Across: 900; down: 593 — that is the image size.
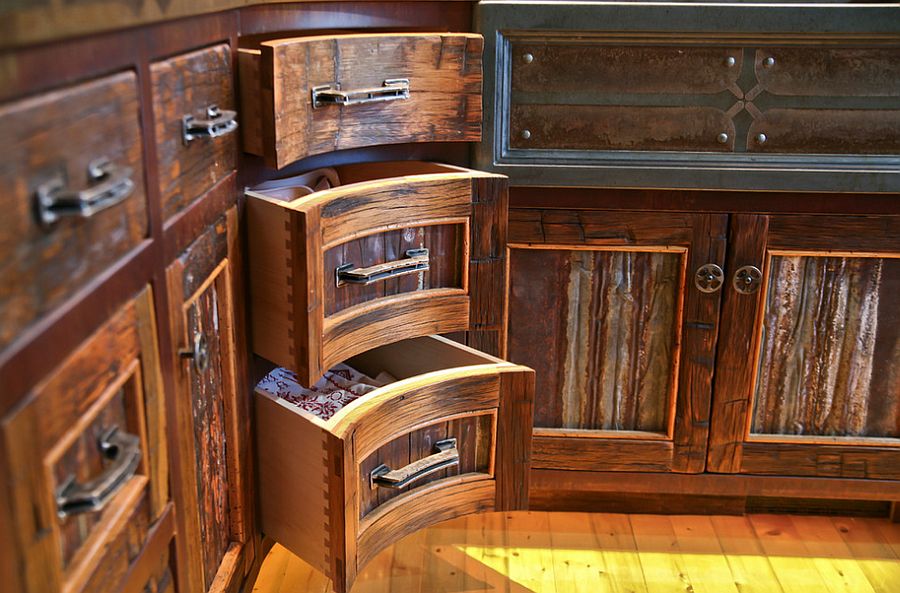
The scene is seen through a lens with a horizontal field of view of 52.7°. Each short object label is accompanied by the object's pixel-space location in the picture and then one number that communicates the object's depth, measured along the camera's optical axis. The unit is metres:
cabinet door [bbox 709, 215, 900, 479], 1.53
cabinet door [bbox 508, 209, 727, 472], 1.55
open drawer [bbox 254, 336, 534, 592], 1.17
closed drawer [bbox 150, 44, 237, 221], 0.87
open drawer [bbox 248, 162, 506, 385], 1.14
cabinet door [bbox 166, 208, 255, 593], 0.95
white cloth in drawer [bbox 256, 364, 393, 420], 1.32
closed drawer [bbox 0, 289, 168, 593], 0.62
